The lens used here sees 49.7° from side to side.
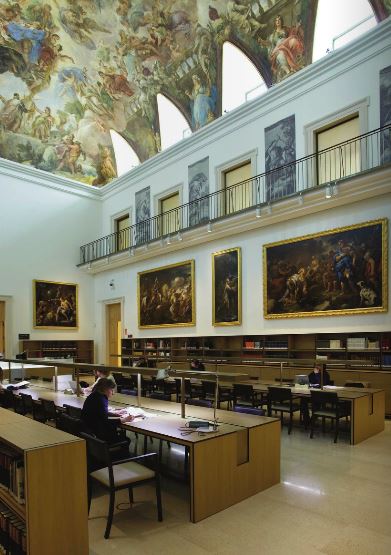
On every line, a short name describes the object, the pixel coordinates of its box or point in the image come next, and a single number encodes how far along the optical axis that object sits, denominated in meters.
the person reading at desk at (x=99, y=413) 5.13
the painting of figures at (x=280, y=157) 13.66
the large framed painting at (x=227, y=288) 14.72
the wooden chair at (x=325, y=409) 7.76
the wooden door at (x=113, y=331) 21.14
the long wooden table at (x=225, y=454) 4.48
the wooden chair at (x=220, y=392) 10.11
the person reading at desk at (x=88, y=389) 8.16
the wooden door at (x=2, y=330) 18.77
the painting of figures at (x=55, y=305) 19.66
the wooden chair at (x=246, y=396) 9.20
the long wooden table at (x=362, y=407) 7.67
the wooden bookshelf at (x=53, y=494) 3.33
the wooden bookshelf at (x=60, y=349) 19.16
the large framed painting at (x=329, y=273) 11.09
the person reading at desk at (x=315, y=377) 9.66
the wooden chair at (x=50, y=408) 6.64
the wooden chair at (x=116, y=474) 4.20
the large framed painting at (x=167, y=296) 16.70
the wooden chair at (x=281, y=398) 8.39
